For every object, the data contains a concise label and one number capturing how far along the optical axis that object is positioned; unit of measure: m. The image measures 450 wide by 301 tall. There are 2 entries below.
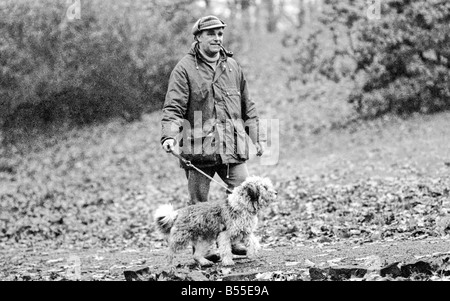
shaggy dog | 6.97
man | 7.03
